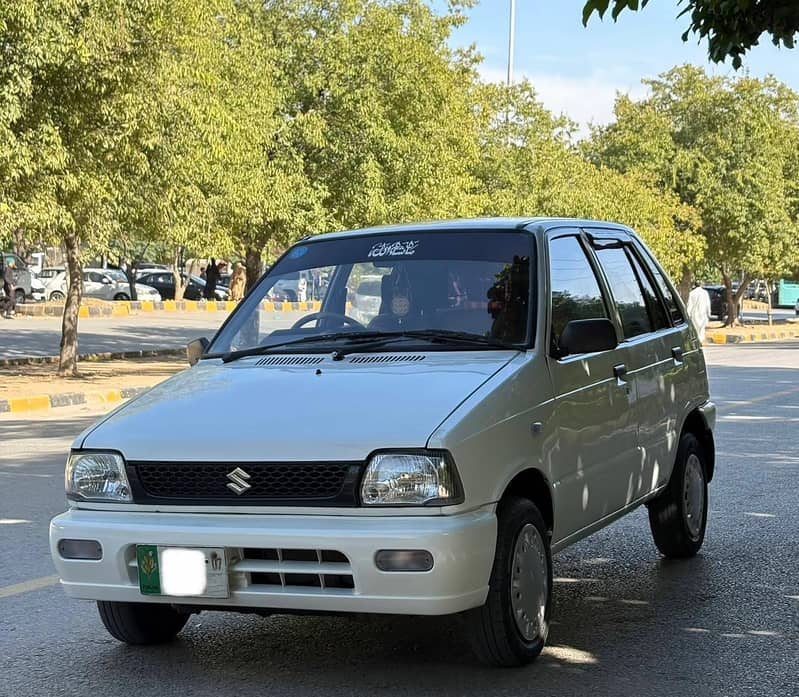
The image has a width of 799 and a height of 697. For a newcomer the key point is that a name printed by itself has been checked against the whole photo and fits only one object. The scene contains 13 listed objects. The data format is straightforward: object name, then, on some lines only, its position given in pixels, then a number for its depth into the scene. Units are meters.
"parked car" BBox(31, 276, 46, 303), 55.03
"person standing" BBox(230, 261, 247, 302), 53.38
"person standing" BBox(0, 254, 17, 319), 42.44
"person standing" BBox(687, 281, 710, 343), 31.00
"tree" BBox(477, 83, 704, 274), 38.56
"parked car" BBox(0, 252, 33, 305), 51.36
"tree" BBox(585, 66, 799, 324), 50.91
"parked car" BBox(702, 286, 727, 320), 60.72
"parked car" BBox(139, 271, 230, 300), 62.53
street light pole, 47.46
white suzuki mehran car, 4.74
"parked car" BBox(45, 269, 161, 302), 58.25
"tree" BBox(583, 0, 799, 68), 7.39
